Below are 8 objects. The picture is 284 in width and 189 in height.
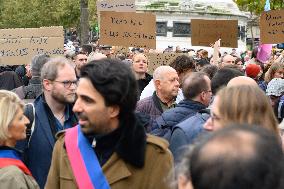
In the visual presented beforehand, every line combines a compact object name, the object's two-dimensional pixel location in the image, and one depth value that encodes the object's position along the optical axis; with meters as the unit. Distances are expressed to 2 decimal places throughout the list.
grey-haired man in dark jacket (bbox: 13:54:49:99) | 6.59
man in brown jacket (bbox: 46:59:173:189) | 3.24
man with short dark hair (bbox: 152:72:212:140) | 5.38
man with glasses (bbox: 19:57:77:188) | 4.75
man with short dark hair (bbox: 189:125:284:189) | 1.70
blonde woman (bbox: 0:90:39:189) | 3.68
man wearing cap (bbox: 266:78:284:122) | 7.14
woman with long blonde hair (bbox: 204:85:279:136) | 3.21
